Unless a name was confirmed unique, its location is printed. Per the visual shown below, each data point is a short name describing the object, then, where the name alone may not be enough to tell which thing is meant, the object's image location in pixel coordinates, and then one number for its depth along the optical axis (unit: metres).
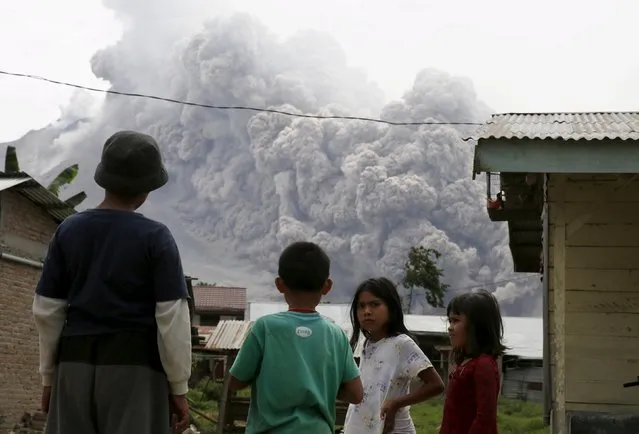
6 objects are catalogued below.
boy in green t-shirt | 2.86
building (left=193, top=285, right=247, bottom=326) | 47.41
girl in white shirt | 3.69
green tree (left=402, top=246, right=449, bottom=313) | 54.94
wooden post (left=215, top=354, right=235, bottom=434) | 14.18
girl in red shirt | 3.48
